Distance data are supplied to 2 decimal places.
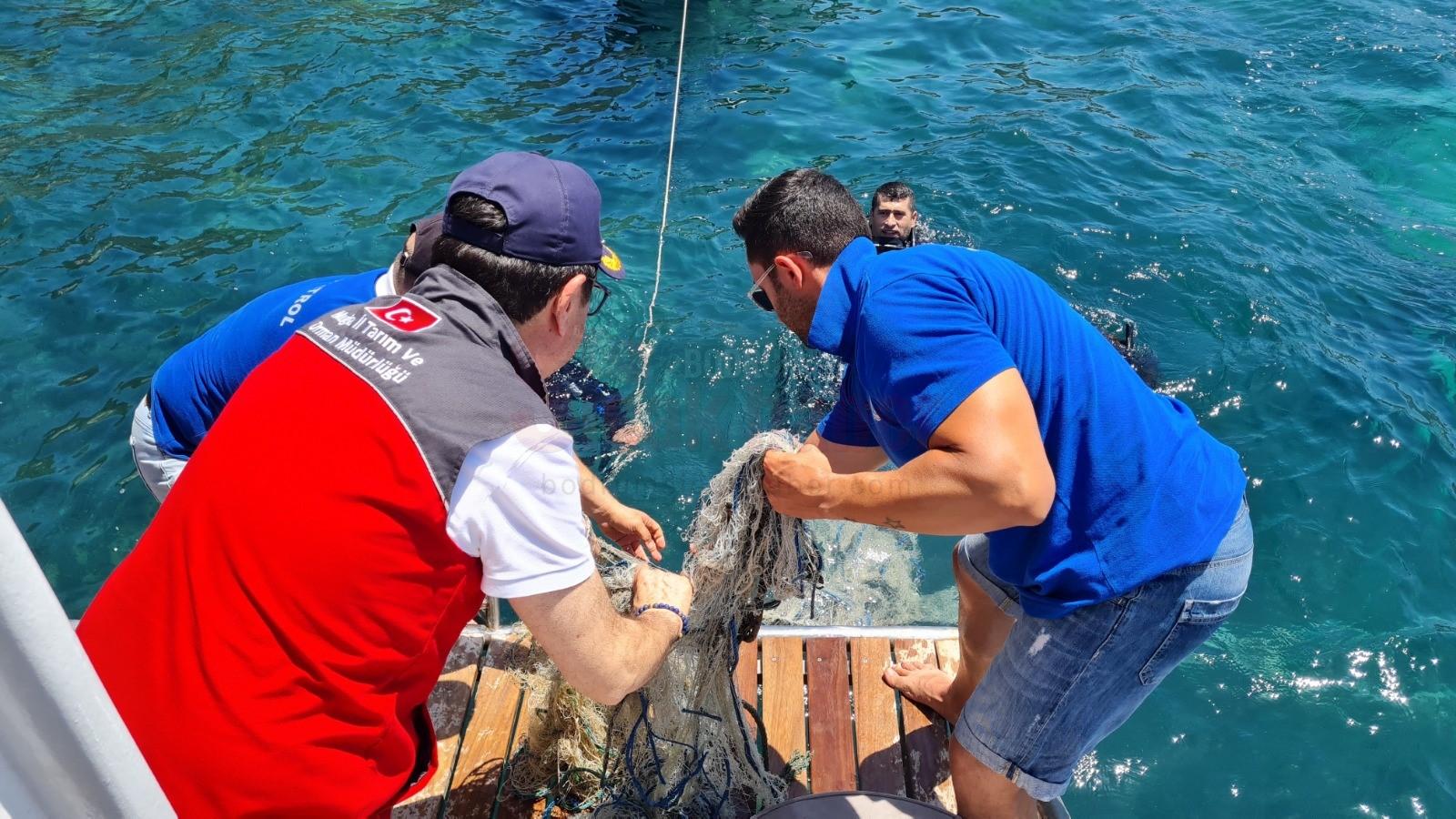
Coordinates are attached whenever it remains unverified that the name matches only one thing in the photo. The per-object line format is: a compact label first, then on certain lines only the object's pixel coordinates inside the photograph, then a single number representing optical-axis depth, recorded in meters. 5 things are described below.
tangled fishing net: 2.89
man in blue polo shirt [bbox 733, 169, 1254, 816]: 2.36
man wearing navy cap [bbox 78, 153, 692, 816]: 1.65
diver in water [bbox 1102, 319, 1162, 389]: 5.87
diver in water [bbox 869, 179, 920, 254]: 6.11
